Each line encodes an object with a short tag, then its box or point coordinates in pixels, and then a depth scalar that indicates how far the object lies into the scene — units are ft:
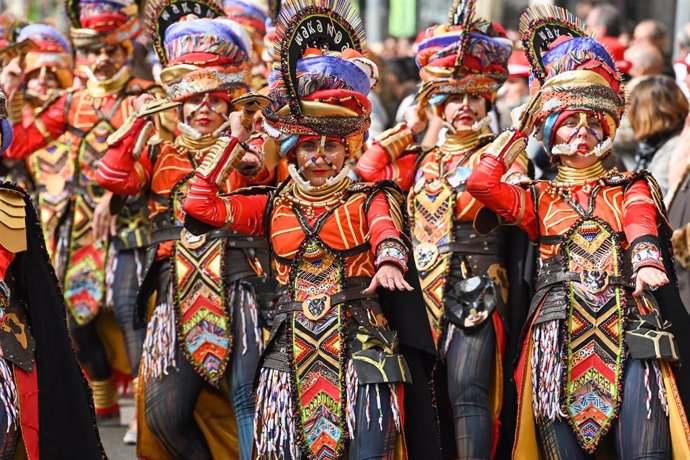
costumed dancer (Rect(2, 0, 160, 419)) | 51.80
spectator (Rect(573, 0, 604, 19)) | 80.09
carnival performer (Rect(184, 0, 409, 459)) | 36.83
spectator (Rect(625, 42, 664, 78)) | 62.39
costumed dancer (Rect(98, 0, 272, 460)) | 43.37
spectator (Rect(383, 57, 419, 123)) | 81.30
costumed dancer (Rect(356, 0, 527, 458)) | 44.11
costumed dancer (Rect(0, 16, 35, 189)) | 48.24
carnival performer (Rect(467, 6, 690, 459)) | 38.04
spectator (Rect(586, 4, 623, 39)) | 70.54
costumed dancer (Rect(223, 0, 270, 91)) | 58.59
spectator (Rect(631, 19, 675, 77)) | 65.16
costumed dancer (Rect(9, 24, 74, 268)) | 56.85
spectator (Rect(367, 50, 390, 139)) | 67.37
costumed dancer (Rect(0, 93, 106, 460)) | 36.19
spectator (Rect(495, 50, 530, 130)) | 63.31
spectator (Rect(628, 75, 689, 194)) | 54.08
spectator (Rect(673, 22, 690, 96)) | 53.26
